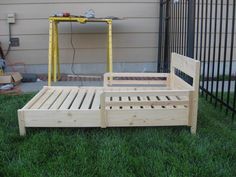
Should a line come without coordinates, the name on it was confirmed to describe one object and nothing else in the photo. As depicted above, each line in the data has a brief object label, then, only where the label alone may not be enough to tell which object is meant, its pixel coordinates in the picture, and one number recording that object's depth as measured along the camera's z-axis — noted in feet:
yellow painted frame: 10.69
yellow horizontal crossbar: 10.76
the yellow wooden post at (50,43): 10.62
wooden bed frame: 6.75
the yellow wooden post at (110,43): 10.86
